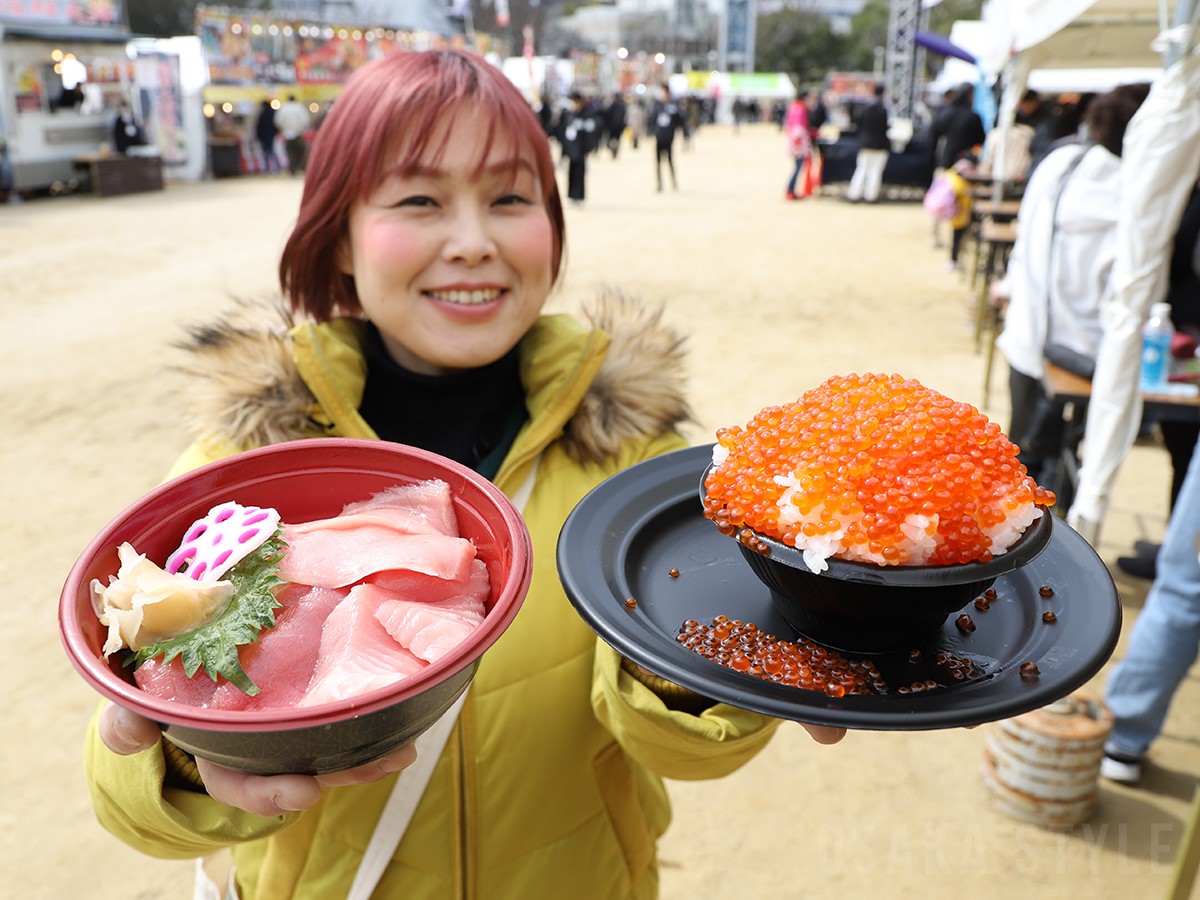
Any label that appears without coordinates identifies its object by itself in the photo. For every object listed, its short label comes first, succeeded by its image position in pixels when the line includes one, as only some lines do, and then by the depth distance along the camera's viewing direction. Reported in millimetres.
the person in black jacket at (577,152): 15164
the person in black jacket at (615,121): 23844
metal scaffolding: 28359
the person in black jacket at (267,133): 21422
